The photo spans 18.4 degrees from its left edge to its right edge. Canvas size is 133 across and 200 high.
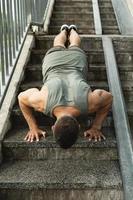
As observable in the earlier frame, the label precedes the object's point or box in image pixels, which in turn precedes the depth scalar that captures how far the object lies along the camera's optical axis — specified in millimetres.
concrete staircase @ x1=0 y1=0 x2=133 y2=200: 3652
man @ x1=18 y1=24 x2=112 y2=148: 3535
